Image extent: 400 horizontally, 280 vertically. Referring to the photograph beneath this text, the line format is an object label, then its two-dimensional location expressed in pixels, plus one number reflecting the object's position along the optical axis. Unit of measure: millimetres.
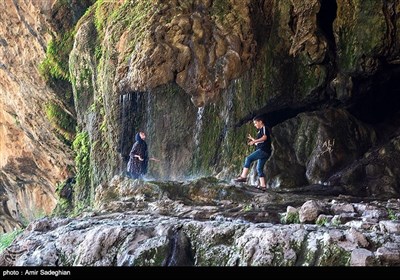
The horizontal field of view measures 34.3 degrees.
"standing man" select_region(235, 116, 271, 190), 13102
